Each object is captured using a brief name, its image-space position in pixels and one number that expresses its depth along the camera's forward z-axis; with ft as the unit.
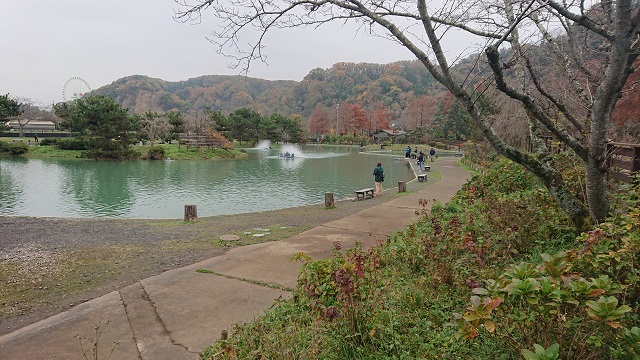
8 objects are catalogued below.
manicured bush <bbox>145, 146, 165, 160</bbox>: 119.44
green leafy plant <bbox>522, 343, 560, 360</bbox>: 4.82
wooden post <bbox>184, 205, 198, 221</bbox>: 34.45
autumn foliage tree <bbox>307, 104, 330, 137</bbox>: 265.65
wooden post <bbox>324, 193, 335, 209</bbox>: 38.39
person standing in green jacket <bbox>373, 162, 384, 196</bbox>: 45.70
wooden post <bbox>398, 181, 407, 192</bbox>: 46.60
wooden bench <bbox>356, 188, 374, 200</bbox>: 44.01
